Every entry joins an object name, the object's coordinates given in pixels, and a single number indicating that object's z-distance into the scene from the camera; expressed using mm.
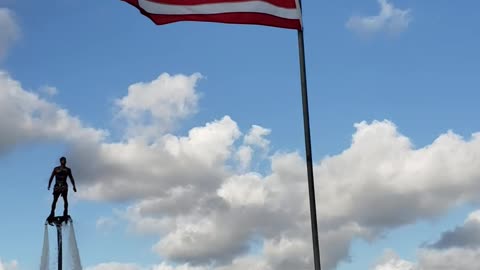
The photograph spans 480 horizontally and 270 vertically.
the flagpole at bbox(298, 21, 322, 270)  19125
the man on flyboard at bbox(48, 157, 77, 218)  42406
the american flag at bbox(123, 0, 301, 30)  21188
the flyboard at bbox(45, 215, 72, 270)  43969
